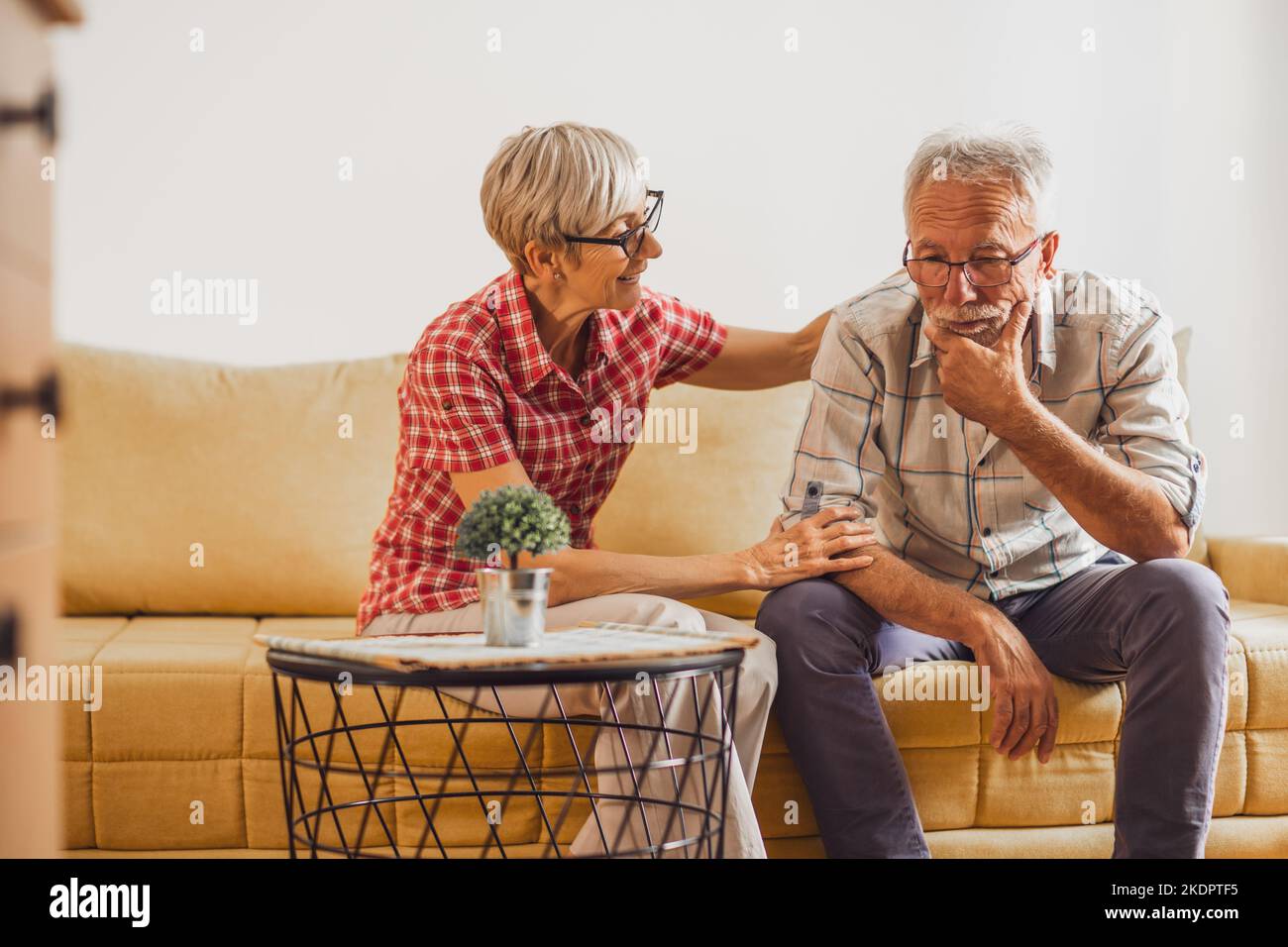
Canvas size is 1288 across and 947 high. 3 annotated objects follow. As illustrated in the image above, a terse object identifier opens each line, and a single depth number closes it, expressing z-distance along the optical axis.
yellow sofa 1.67
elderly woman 1.67
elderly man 1.58
